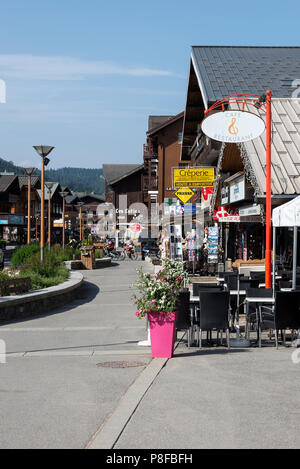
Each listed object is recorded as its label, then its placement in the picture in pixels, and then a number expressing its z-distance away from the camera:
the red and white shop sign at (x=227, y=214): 25.91
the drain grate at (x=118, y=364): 9.74
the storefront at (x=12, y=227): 93.50
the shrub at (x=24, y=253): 27.91
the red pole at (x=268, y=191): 13.32
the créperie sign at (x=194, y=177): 21.62
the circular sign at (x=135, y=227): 61.11
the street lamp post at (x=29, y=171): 38.44
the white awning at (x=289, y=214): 12.34
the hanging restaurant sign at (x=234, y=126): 14.06
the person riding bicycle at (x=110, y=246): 56.74
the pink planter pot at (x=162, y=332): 10.22
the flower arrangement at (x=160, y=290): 10.18
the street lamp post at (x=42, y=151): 25.90
